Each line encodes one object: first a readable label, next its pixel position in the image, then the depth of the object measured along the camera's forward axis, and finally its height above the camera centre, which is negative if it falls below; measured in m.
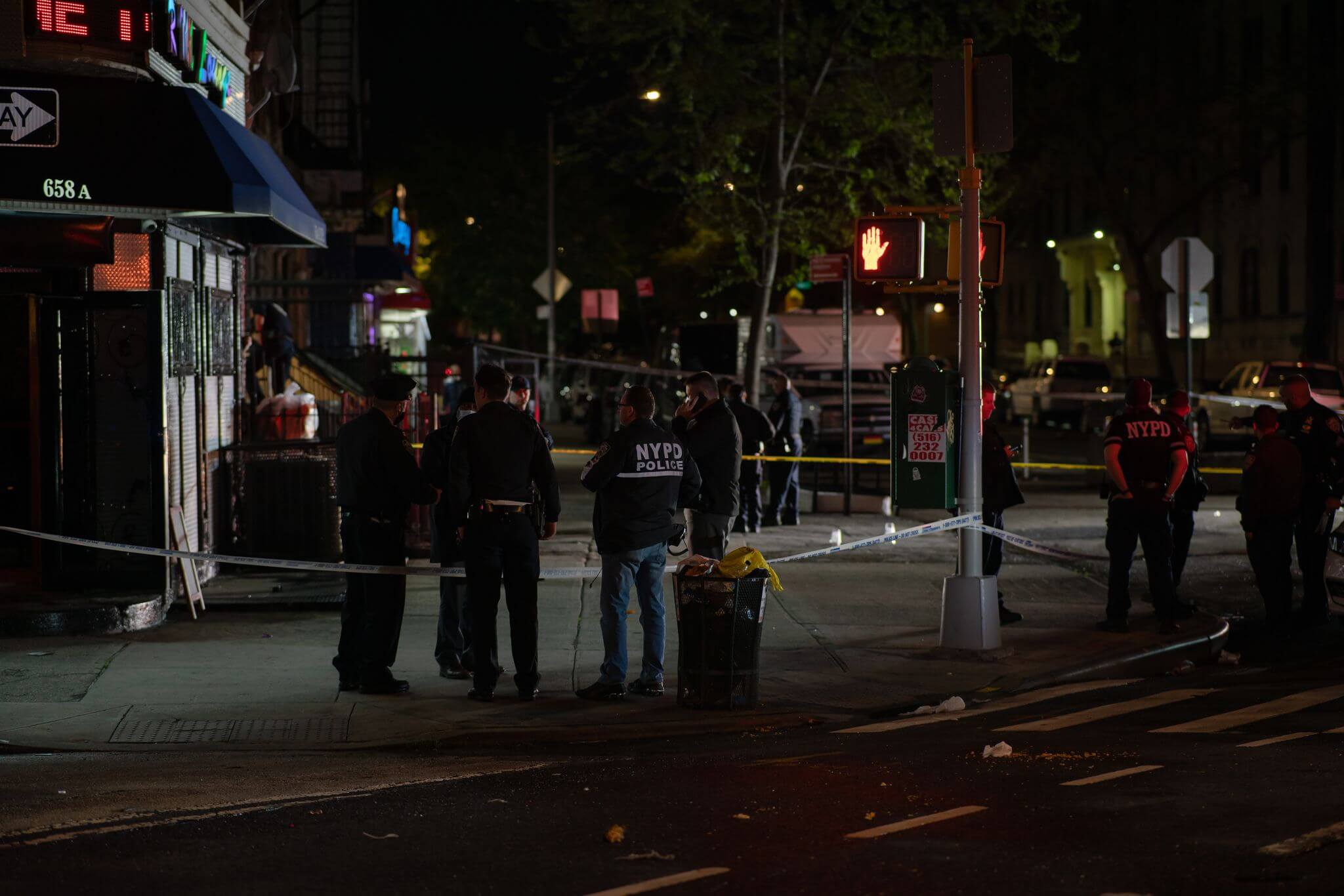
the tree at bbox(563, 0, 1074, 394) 25.33 +4.69
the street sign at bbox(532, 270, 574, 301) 40.44 +2.82
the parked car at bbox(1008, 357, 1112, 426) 45.19 +0.45
